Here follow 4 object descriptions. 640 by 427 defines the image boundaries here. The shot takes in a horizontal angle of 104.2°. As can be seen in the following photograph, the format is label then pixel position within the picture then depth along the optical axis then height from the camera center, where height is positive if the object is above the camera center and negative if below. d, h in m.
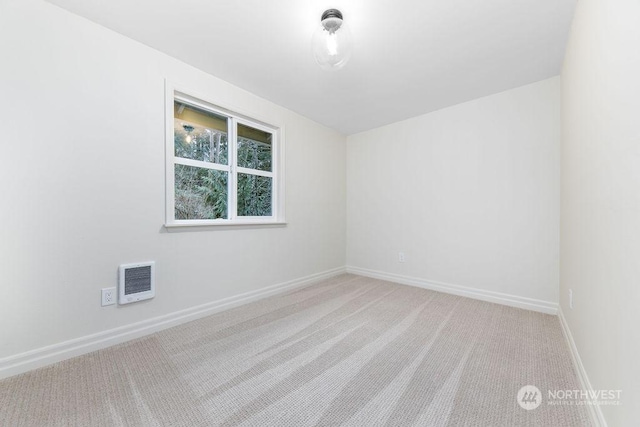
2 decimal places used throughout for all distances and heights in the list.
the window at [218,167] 2.20 +0.47
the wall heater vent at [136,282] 1.82 -0.52
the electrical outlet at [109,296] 1.75 -0.59
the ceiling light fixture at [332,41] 1.58 +1.14
